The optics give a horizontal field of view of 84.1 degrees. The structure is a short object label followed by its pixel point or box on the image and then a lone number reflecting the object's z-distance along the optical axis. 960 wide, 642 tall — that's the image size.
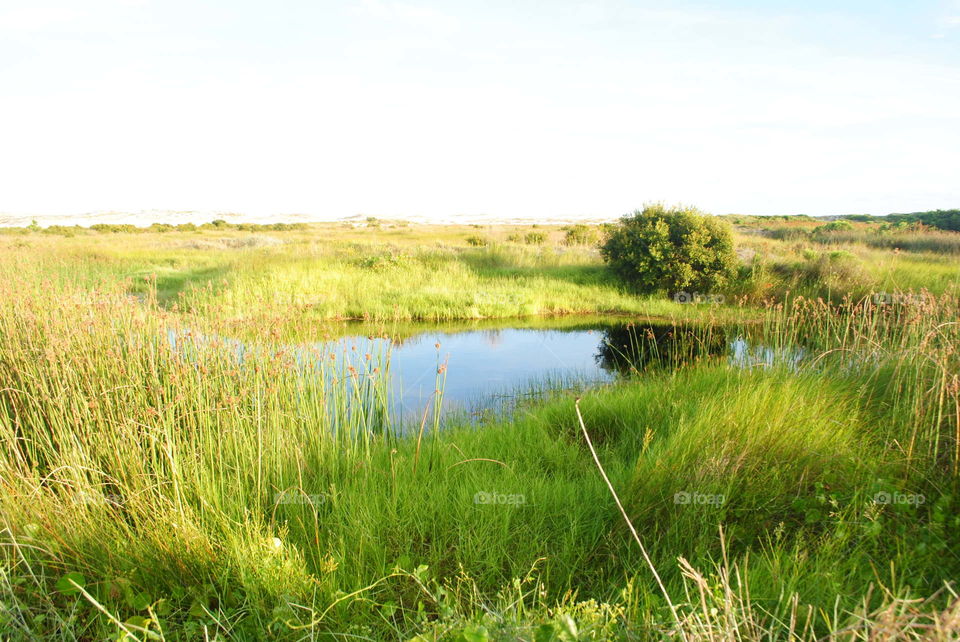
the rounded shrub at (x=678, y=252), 11.75
